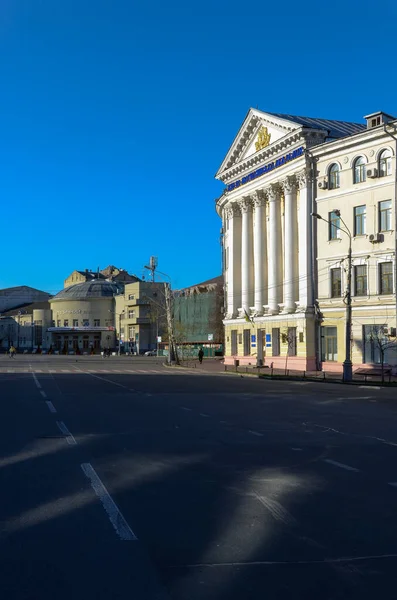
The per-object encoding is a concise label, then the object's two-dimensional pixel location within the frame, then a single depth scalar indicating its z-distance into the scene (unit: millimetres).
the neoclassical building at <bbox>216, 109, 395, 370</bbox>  48656
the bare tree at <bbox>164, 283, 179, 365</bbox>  66812
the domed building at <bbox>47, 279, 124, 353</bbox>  142125
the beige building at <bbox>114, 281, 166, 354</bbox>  124000
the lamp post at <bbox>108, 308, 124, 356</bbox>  124106
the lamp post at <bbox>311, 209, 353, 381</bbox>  36688
